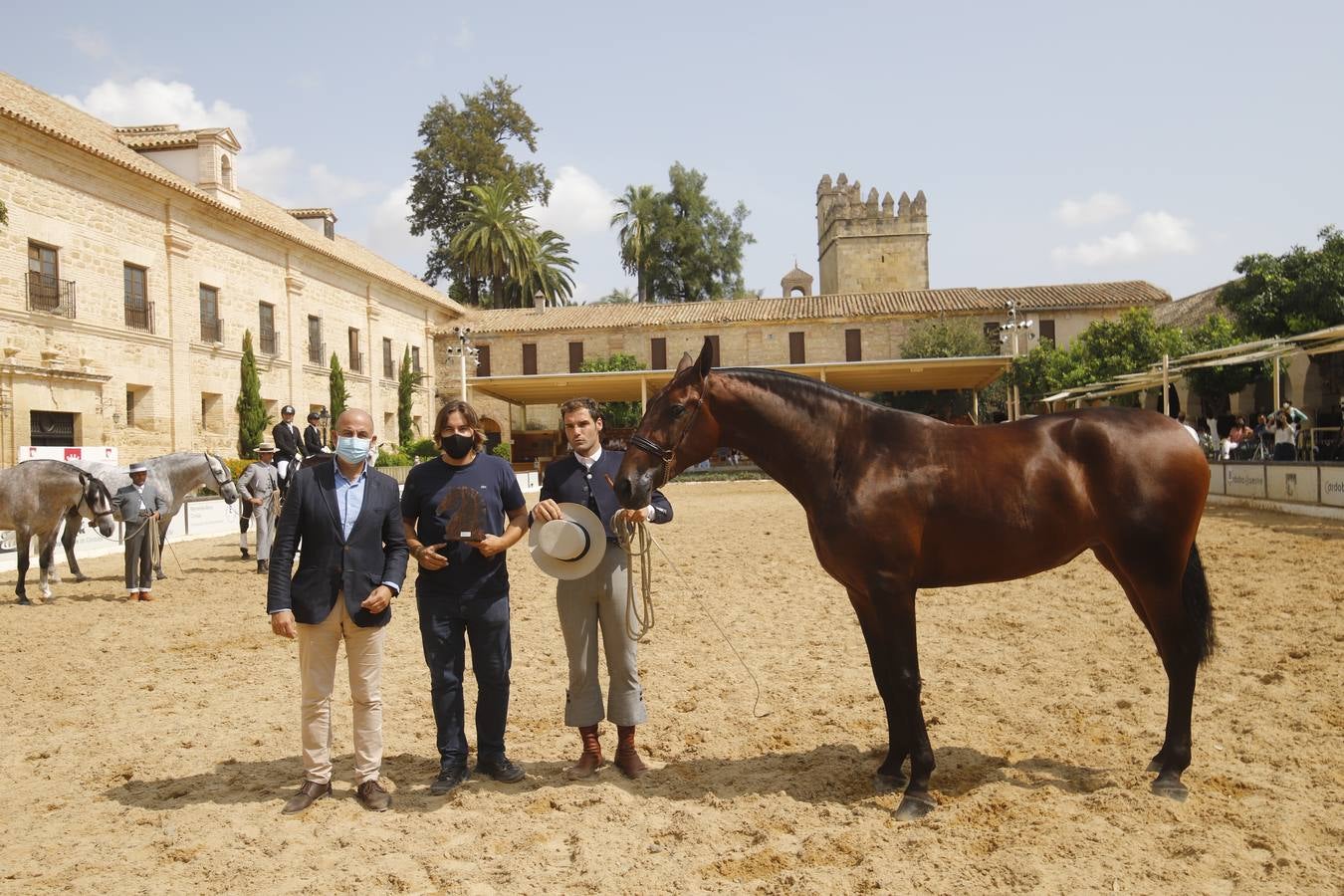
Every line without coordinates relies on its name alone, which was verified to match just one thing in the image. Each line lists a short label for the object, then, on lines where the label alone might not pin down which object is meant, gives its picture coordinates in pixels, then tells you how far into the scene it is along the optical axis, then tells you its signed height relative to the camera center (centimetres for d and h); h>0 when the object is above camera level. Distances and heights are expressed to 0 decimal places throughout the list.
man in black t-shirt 419 -59
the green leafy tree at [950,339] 4116 +506
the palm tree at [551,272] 5475 +1193
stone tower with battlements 5866 +1377
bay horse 389 -26
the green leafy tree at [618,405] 4212 +252
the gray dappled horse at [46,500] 1007 -30
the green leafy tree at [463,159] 5181 +1792
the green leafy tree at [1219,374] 2650 +195
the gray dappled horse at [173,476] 1110 -7
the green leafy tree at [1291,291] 2439 +418
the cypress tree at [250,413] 2823 +177
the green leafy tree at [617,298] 7357 +1347
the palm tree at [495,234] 4909 +1285
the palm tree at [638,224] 5759 +1526
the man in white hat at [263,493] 1187 -34
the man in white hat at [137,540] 976 -76
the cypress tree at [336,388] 3353 +296
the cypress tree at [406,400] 3903 +283
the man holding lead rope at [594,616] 433 -79
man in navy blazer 394 -56
